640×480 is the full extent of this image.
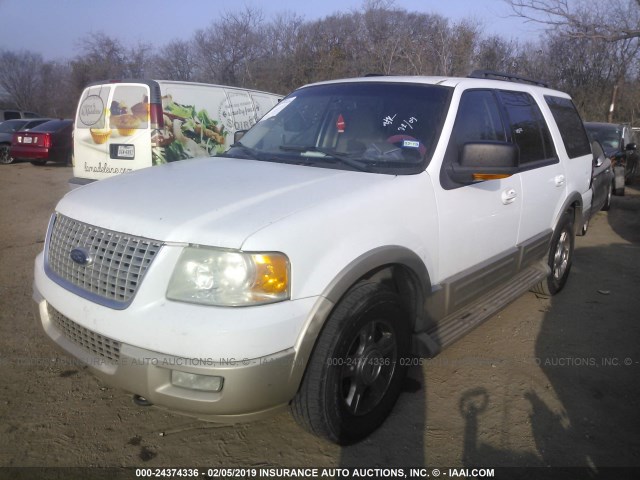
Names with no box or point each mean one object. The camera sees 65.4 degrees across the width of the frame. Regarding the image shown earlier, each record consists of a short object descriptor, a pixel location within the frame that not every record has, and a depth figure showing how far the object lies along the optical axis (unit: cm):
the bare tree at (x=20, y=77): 4934
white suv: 210
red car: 1554
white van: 696
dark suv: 1071
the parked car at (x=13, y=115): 2545
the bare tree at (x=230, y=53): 2764
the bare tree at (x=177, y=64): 3112
